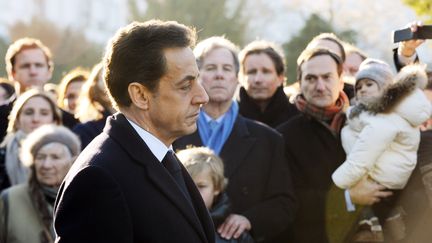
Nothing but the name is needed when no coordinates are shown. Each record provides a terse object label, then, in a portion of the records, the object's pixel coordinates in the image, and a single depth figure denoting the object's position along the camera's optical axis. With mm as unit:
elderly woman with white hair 5434
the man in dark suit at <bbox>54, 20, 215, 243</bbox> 2891
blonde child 5004
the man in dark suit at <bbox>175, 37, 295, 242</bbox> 5301
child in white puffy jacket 5188
